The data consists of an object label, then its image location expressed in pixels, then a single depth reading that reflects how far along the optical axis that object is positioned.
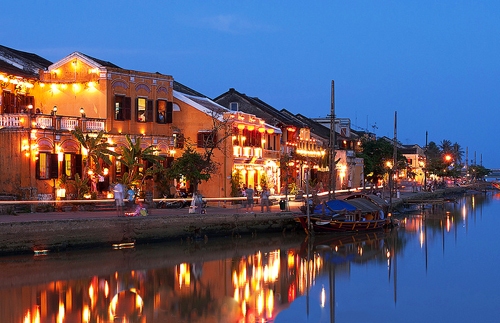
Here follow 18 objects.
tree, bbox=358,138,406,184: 98.81
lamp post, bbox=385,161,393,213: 62.12
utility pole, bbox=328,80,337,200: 56.28
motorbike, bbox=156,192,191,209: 47.35
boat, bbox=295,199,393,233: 46.50
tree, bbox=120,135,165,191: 46.53
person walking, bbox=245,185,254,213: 47.62
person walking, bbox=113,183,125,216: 38.94
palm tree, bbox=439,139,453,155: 188.62
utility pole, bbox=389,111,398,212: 77.11
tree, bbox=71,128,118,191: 44.84
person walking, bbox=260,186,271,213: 46.78
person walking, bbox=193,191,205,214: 43.16
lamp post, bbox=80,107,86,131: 46.32
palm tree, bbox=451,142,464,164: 187.00
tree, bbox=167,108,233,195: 48.47
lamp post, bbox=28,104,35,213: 42.56
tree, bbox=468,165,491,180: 187.50
